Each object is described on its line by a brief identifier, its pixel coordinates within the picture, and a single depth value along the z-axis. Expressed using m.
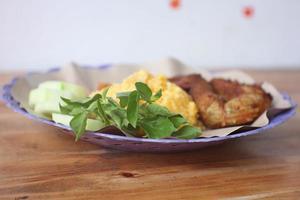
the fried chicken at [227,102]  0.78
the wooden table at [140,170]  0.60
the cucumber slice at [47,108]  0.76
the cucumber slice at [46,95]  0.80
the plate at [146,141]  0.65
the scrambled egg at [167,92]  0.77
